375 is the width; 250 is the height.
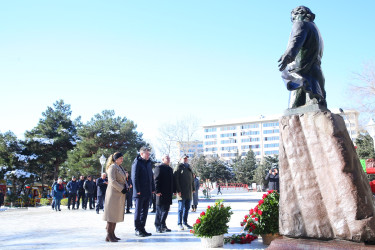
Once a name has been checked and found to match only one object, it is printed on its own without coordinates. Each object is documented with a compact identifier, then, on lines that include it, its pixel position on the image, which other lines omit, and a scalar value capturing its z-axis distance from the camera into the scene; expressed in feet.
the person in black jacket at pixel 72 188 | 59.31
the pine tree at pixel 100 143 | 92.53
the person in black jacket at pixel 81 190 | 60.09
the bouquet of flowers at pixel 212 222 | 18.42
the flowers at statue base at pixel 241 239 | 19.25
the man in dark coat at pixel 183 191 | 26.27
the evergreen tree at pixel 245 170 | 200.13
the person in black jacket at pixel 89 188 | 56.80
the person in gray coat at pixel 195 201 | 45.60
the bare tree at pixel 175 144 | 148.05
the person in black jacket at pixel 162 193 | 25.80
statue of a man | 15.12
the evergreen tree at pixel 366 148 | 94.02
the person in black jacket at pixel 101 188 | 47.16
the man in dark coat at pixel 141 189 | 23.65
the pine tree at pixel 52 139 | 103.35
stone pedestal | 12.38
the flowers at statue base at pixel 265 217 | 18.49
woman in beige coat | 21.38
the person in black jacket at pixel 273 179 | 43.50
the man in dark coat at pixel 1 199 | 85.65
